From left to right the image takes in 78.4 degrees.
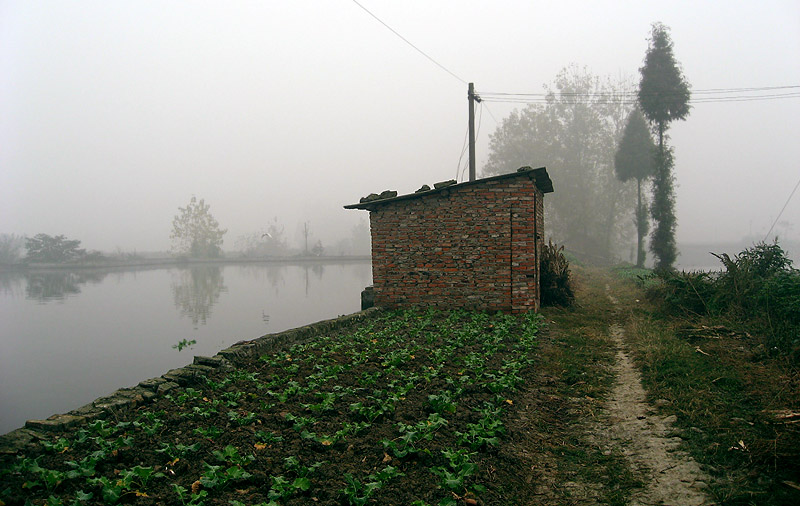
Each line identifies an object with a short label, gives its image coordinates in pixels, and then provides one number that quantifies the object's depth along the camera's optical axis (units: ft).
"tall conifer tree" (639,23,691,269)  100.58
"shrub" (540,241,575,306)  49.49
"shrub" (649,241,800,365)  27.99
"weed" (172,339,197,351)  53.61
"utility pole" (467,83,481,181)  64.18
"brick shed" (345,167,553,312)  41.93
